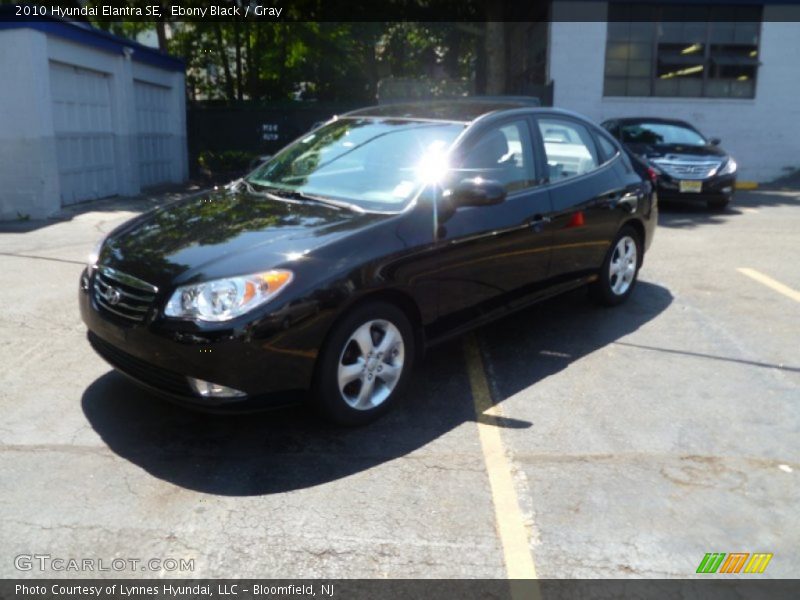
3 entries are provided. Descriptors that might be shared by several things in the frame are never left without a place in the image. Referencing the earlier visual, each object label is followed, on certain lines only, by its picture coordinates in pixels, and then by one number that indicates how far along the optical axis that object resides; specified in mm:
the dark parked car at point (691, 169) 12695
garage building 12070
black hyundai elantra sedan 3773
